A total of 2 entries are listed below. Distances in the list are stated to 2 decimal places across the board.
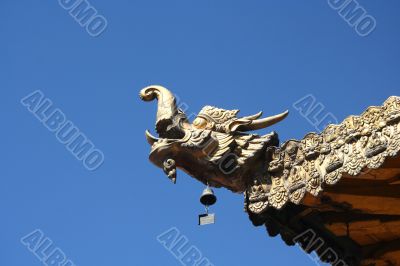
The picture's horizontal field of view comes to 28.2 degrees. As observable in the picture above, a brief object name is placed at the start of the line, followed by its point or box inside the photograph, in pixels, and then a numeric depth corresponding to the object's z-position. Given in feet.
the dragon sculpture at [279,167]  29.25
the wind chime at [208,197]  33.27
